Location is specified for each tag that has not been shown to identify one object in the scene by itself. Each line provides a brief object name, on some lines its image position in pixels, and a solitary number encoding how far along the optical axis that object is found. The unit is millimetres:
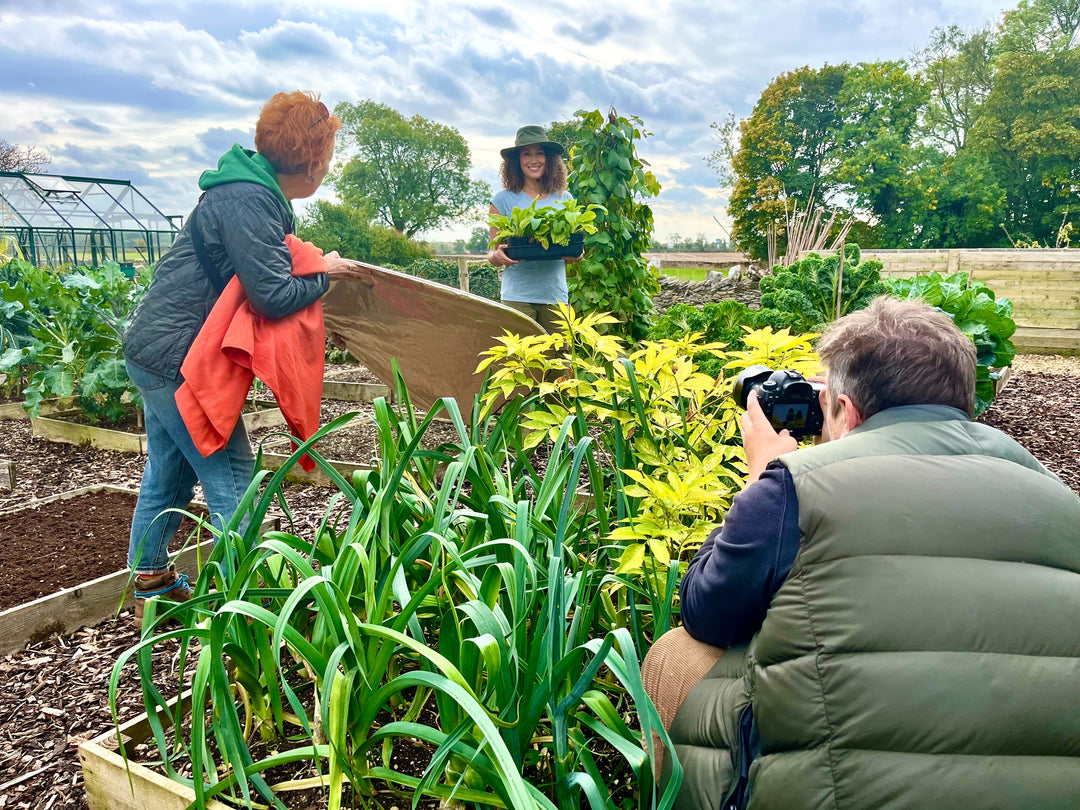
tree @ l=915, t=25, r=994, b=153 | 30062
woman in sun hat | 4254
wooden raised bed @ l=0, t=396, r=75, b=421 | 6156
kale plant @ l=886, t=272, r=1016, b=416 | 5531
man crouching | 1048
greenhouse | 17078
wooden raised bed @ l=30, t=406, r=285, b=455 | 5168
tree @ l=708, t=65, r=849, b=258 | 29594
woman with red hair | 2393
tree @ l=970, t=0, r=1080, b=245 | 25375
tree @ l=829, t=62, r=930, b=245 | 28109
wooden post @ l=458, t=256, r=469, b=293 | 13758
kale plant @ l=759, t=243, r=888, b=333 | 5738
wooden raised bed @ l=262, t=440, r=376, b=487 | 4406
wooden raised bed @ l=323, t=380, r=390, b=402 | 6570
